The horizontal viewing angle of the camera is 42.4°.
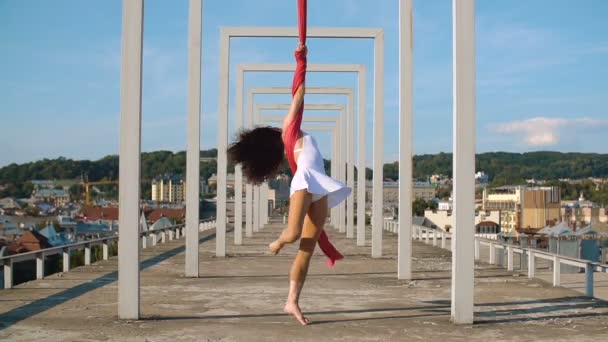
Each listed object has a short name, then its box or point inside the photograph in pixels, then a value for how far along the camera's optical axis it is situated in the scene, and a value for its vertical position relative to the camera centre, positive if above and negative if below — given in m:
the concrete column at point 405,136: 12.06 +0.94
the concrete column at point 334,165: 37.21 +1.56
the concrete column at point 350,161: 28.95 +1.50
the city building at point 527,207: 129.12 -1.51
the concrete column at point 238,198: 23.23 -0.05
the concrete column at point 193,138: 12.55 +0.94
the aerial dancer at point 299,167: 6.49 +0.25
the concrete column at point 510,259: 14.44 -1.13
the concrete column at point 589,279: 10.45 -1.10
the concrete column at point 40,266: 12.55 -1.12
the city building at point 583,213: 138.75 -2.72
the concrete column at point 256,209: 31.73 -0.51
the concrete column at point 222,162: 17.38 +0.79
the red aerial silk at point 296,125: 6.64 +0.61
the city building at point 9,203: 96.29 -0.91
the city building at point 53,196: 117.81 -0.01
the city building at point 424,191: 111.62 +1.03
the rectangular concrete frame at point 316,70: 22.77 +2.99
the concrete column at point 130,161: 8.02 +0.36
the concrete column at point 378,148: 16.45 +1.06
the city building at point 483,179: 106.09 +2.70
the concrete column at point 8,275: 11.09 -1.12
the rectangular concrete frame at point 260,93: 29.70 +3.99
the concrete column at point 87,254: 15.34 -1.13
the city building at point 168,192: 105.51 +0.66
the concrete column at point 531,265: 12.99 -1.11
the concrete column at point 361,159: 22.27 +1.10
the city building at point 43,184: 94.69 +1.51
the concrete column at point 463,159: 7.90 +0.39
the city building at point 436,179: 94.06 +2.36
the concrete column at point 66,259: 13.88 -1.13
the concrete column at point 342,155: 34.81 +1.90
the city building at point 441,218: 68.00 -1.78
